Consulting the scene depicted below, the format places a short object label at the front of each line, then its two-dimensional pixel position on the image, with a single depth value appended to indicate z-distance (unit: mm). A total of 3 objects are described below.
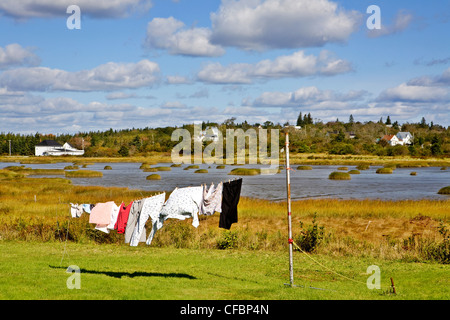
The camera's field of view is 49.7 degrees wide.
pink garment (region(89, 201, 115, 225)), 17891
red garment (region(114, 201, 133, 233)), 17666
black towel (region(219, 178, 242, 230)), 16734
